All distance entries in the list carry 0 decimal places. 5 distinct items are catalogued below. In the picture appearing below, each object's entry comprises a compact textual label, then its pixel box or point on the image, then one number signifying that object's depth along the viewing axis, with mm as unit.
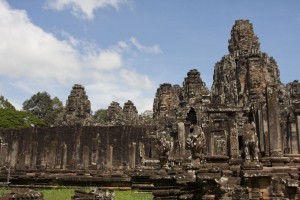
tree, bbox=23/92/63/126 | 60375
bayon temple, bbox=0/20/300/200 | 9320
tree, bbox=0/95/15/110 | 53500
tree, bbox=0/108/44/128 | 47100
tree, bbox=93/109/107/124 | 69200
